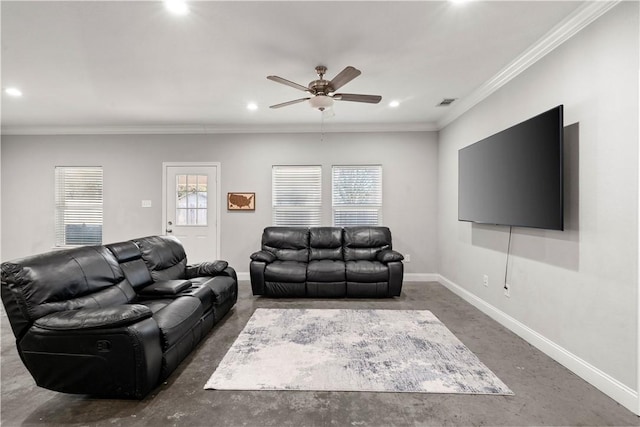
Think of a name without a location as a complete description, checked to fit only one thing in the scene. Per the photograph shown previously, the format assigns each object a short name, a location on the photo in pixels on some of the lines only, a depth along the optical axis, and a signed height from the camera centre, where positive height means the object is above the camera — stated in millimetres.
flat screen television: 2365 +366
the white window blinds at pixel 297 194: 5395 +322
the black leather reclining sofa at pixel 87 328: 1854 -793
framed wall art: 5391 +188
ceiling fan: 2953 +1225
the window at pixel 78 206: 5434 +83
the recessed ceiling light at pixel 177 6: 2127 +1519
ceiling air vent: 4098 +1584
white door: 5387 +72
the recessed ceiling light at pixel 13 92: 3653 +1512
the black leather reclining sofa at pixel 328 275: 4250 -925
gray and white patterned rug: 2125 -1253
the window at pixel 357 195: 5352 +308
